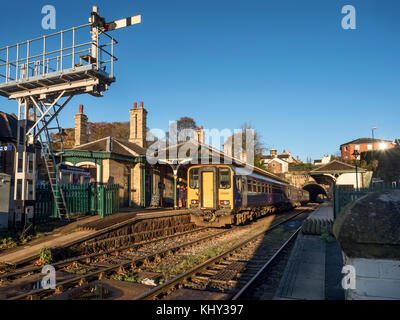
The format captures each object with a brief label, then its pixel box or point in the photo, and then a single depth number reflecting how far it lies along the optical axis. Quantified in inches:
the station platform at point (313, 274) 200.4
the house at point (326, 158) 3346.5
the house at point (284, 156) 3303.6
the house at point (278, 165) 2945.6
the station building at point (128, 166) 697.0
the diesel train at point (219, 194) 555.8
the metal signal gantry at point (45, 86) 401.1
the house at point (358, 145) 3034.0
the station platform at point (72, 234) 312.0
